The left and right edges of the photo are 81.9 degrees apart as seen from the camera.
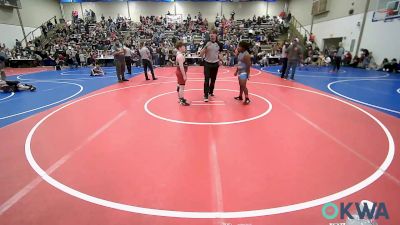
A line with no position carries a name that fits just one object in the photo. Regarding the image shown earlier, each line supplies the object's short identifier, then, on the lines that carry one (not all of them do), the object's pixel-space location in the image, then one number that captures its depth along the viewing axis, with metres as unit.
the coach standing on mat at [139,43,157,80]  10.82
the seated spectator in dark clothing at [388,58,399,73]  13.93
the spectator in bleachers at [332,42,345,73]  13.73
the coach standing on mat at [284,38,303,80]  9.91
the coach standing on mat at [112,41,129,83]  10.52
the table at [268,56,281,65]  20.01
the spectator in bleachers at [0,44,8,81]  9.66
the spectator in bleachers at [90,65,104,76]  13.67
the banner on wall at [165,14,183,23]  29.14
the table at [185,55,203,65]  20.52
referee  6.70
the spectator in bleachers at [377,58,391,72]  14.27
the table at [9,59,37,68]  20.34
